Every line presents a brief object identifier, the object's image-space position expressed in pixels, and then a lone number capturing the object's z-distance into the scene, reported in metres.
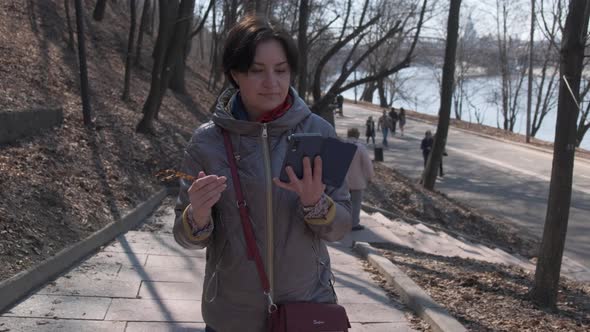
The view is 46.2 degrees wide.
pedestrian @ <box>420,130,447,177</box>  24.08
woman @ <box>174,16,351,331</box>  2.35
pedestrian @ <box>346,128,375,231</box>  10.42
